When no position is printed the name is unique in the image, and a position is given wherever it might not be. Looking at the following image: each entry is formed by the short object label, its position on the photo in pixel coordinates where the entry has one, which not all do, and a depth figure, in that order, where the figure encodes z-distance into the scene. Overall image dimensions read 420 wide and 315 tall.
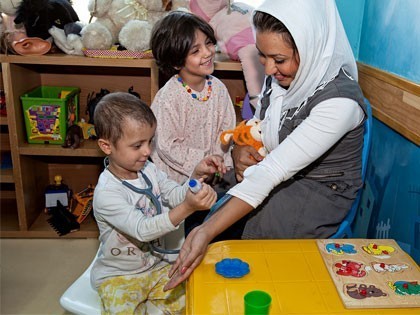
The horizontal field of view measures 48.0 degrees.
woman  1.22
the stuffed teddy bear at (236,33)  2.05
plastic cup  0.83
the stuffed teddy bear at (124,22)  2.10
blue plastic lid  0.99
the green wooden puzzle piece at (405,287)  0.95
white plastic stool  1.27
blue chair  1.35
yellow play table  0.91
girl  1.76
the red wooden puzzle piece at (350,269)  1.01
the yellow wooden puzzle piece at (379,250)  1.10
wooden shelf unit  2.12
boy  1.27
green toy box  2.22
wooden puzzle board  0.93
